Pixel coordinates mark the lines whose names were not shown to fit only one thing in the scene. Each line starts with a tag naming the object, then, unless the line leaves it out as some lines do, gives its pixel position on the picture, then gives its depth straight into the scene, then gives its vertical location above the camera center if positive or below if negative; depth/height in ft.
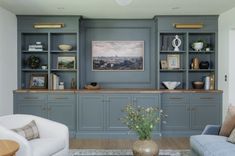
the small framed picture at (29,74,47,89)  12.78 -0.33
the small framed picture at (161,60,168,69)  12.82 +0.82
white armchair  7.07 -2.44
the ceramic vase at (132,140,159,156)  6.77 -2.54
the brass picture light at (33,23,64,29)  12.17 +3.22
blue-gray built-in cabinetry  12.05 -0.12
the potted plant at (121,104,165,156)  6.79 -1.92
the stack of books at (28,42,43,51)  12.50 +1.85
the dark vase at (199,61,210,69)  12.60 +0.74
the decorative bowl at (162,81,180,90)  12.54 -0.51
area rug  9.54 -3.84
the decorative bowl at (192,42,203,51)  12.43 +1.97
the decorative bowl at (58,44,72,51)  12.49 +1.89
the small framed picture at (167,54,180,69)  12.91 +1.02
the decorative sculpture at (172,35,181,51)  12.70 +2.27
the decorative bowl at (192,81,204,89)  12.67 -0.51
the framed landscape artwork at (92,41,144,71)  13.09 +1.37
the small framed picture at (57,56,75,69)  12.89 +0.94
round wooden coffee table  5.74 -2.24
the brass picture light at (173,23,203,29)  12.21 +3.20
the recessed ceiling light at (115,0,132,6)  6.91 +2.68
